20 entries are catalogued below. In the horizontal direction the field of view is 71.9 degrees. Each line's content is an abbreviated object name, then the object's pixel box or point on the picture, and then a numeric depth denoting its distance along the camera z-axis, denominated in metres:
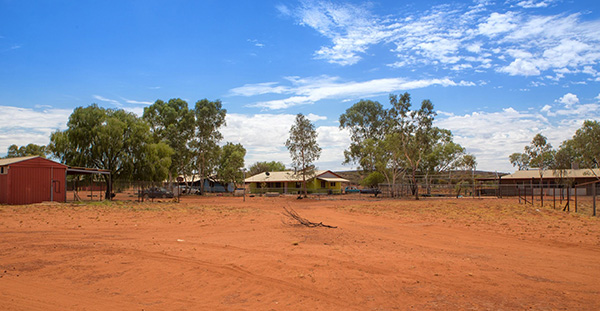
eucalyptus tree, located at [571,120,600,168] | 49.53
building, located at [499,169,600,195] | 55.81
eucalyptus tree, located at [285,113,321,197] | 50.91
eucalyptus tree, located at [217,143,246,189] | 68.06
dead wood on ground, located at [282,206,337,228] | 16.42
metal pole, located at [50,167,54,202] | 31.71
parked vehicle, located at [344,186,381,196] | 55.63
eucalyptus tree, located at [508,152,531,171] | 92.11
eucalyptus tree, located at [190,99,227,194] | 60.72
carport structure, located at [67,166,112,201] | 34.94
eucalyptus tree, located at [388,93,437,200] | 46.97
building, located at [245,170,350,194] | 64.25
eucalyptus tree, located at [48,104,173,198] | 40.34
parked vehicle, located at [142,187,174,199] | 42.53
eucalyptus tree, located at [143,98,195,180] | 58.72
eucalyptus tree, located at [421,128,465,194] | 66.44
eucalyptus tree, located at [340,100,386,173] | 70.31
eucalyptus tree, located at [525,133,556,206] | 66.75
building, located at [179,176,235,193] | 78.12
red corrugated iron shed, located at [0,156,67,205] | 29.00
